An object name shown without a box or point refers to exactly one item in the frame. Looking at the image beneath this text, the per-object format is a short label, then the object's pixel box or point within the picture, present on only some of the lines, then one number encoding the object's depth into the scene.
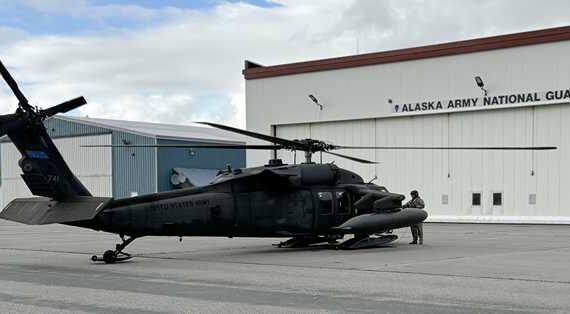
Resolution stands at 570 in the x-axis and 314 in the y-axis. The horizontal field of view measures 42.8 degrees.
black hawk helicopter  15.52
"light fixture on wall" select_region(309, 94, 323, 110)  40.38
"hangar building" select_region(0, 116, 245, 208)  47.72
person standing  21.05
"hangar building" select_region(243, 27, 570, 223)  33.19
